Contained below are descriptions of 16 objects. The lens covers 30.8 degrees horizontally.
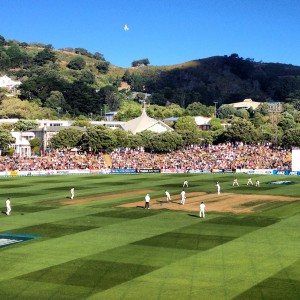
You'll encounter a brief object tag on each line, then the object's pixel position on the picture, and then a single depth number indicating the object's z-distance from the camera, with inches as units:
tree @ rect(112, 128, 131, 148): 5128.0
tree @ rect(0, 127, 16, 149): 4839.1
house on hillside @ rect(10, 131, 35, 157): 5285.4
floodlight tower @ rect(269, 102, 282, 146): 5221.5
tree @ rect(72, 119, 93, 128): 6301.7
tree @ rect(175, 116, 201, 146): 5378.9
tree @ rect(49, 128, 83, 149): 5118.1
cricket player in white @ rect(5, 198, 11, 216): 1839.0
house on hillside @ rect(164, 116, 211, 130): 7239.2
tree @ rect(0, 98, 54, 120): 7308.1
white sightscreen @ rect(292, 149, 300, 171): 3625.2
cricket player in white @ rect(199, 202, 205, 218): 1726.9
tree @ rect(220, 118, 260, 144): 5295.3
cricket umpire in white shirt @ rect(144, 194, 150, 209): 1955.0
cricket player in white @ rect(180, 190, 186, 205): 2053.4
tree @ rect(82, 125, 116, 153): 4872.0
